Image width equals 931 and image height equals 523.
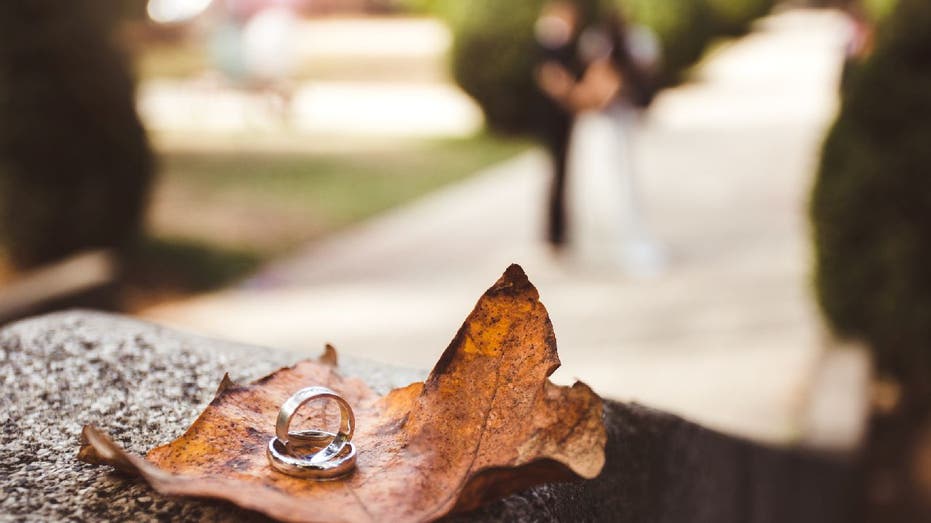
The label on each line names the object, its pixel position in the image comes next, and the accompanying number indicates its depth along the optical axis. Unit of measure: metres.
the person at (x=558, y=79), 7.21
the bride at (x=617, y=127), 7.04
